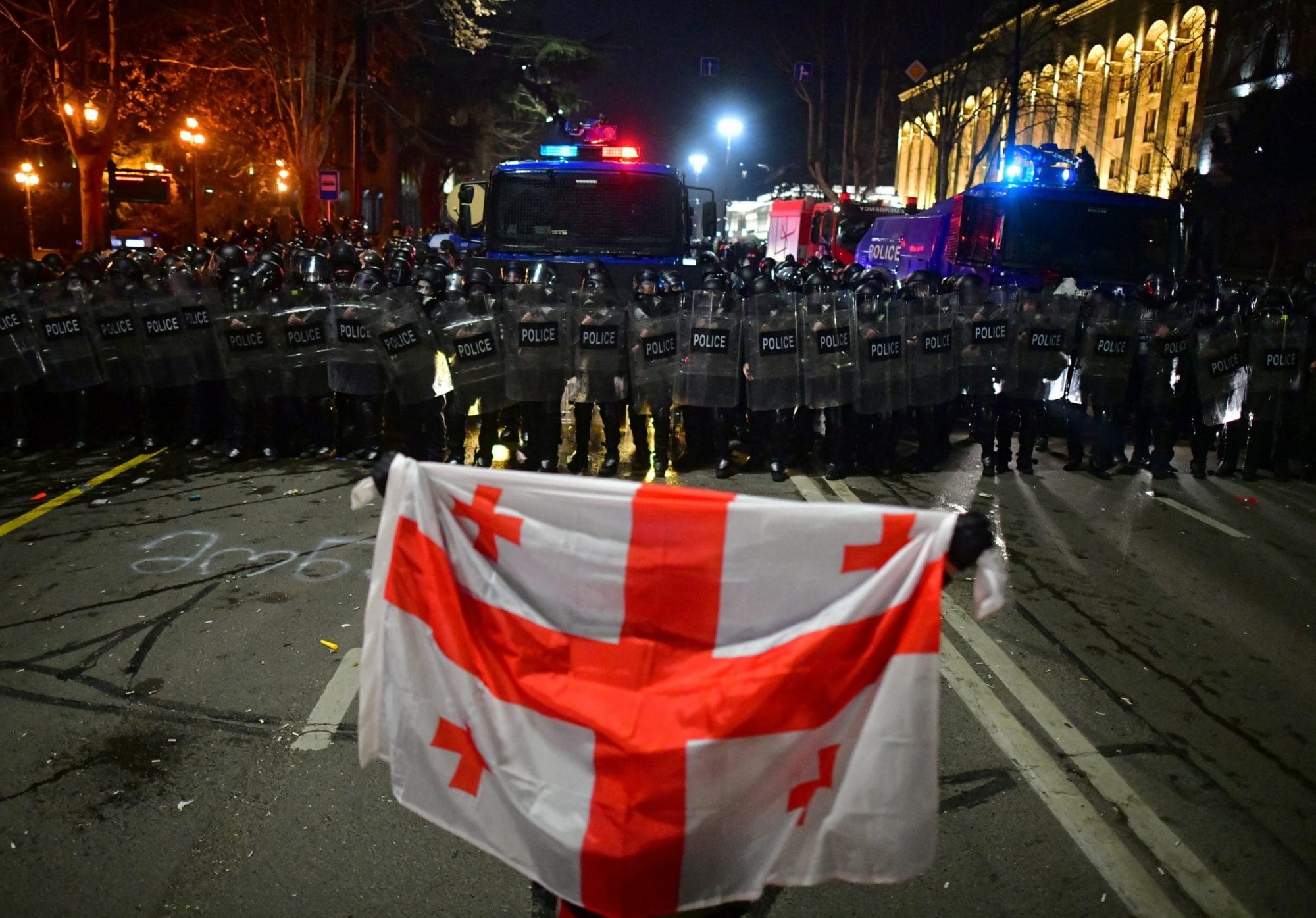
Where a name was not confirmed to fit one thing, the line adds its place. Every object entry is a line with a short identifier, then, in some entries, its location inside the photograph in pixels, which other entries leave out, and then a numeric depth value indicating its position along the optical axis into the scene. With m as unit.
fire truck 25.17
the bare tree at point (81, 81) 22.33
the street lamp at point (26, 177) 29.23
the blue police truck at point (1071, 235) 12.83
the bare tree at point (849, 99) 40.62
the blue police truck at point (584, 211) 12.17
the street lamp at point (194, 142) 29.61
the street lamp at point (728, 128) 63.59
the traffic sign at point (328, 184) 24.72
